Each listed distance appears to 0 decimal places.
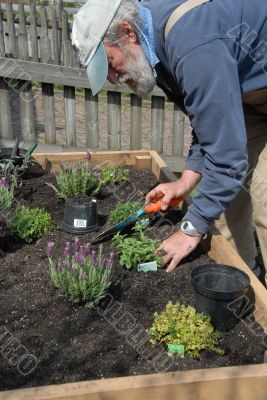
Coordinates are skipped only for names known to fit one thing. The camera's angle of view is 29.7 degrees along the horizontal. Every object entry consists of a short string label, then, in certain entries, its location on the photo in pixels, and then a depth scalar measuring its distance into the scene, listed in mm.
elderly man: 2025
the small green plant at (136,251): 2695
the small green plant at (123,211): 3289
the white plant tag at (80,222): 3193
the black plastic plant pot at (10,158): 4030
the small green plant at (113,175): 4012
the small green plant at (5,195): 3231
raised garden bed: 1727
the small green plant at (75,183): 3619
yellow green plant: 2074
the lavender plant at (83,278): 2330
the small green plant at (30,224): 3031
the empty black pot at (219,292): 2184
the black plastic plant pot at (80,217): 3178
